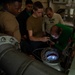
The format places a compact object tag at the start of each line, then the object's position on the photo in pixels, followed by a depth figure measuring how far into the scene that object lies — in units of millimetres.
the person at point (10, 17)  1145
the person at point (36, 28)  1983
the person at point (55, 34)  1735
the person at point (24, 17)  2379
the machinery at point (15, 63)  695
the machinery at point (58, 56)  1197
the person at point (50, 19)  2818
